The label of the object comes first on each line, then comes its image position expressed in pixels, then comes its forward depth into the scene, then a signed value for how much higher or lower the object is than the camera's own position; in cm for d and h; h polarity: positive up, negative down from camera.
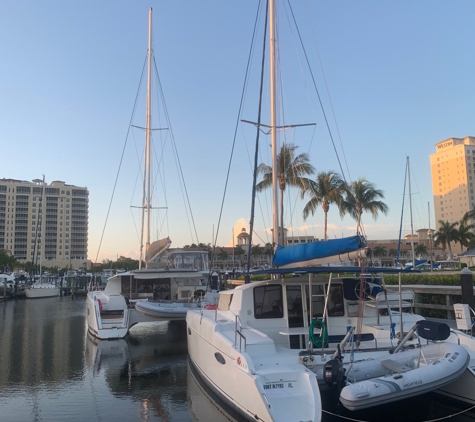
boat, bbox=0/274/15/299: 4361 -319
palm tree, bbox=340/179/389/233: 3703 +505
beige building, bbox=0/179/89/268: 12475 +1103
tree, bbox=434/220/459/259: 6309 +316
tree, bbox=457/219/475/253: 6262 +310
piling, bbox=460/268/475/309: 1170 -87
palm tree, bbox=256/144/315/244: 2378 +494
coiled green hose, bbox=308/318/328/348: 812 -149
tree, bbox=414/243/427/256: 9218 +119
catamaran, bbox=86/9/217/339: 1695 -164
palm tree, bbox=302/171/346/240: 3275 +501
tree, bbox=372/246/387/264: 8390 +91
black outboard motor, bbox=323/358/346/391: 636 -176
